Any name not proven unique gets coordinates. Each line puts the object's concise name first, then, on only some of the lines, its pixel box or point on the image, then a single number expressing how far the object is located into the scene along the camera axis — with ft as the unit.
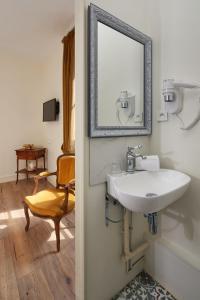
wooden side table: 11.94
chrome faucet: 4.11
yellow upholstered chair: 5.61
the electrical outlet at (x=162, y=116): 4.37
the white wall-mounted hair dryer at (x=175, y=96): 3.74
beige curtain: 8.57
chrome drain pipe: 4.00
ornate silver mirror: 3.44
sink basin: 2.98
